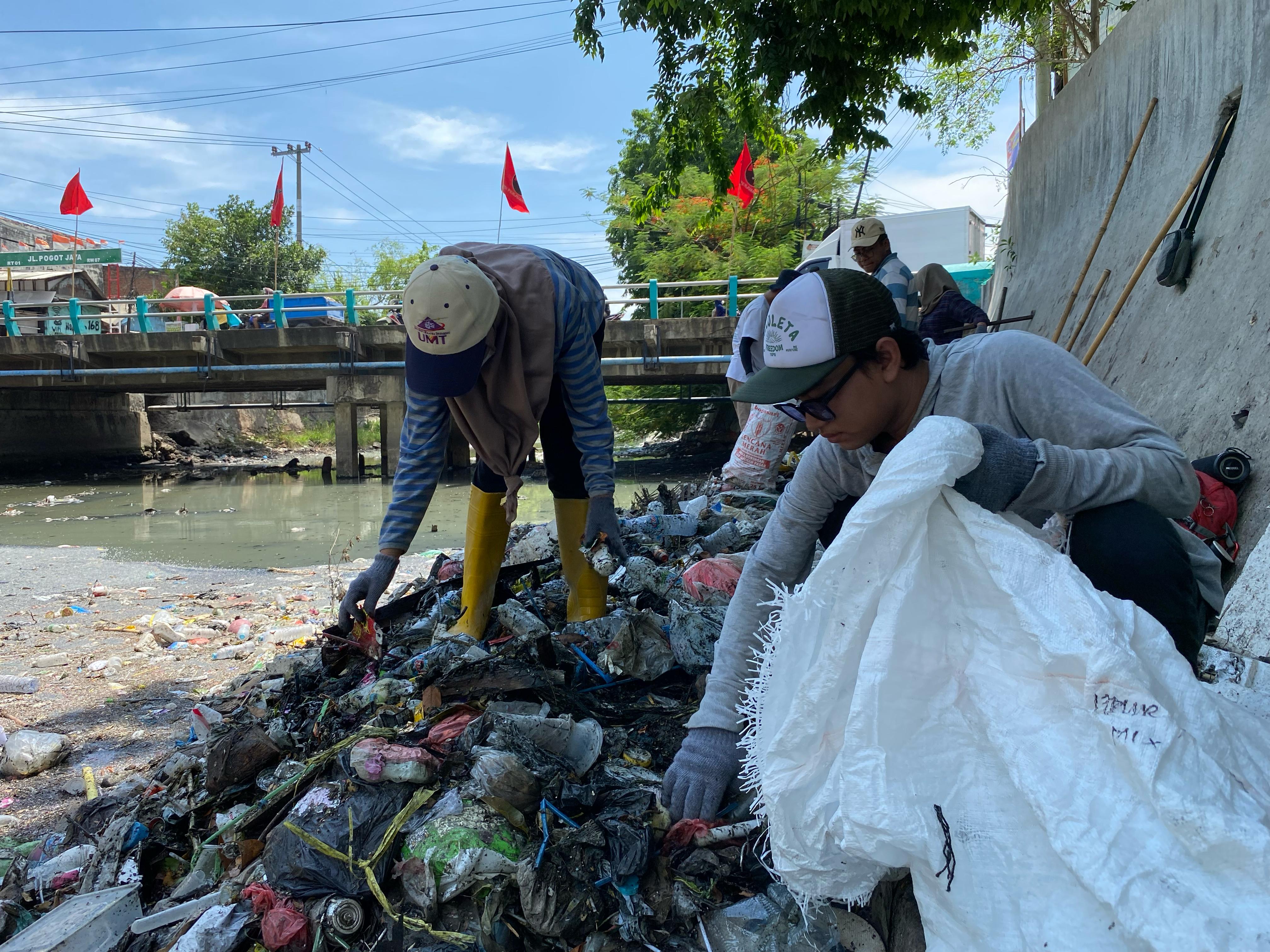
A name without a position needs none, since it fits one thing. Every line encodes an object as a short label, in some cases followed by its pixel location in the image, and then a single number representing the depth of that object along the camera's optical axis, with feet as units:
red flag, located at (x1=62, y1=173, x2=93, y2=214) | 60.39
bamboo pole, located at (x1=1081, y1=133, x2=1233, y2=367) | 12.36
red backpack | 7.87
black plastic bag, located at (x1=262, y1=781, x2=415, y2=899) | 5.42
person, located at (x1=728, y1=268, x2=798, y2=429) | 10.61
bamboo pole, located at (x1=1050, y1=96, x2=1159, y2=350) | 16.25
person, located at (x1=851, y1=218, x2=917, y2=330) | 14.25
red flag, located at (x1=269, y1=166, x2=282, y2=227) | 72.02
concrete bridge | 49.29
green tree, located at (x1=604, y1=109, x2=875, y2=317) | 67.67
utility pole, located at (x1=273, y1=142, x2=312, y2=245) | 100.99
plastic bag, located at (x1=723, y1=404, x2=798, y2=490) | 14.15
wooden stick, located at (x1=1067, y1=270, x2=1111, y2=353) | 15.33
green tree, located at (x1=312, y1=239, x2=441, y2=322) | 134.41
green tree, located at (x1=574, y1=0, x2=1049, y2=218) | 17.76
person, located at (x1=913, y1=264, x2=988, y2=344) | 16.12
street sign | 77.05
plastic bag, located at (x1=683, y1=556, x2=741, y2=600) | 9.39
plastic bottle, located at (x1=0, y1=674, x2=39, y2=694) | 12.25
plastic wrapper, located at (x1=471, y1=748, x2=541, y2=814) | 5.44
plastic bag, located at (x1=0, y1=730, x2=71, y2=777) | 9.66
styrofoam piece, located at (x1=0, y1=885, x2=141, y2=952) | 5.39
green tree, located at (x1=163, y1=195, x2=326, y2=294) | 98.94
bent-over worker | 7.36
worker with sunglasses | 4.28
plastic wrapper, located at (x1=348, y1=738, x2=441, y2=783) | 5.93
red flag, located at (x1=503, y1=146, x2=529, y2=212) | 54.60
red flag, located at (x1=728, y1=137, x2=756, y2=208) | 48.96
